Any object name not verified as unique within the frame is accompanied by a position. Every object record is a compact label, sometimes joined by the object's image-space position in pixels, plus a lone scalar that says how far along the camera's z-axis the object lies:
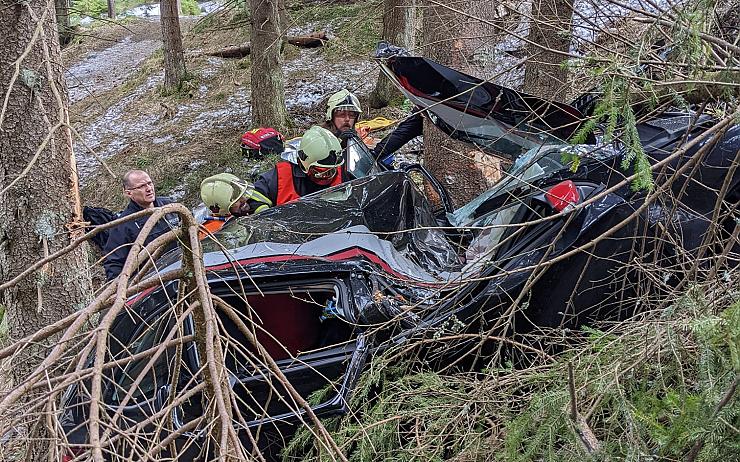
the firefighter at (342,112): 5.73
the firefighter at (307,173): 4.84
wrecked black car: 3.31
